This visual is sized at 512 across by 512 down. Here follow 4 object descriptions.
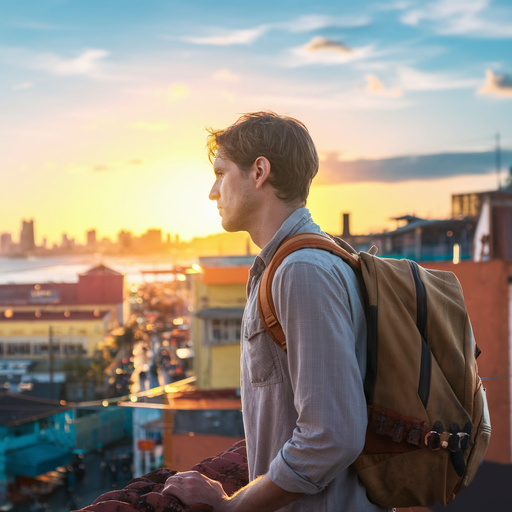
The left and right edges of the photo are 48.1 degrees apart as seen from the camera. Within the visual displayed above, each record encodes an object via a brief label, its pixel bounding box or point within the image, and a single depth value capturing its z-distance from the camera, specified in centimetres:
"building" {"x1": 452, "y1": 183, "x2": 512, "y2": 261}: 848
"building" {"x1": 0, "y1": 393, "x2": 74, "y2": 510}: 1068
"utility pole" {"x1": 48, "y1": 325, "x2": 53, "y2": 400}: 1717
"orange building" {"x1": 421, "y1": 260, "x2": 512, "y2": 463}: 681
